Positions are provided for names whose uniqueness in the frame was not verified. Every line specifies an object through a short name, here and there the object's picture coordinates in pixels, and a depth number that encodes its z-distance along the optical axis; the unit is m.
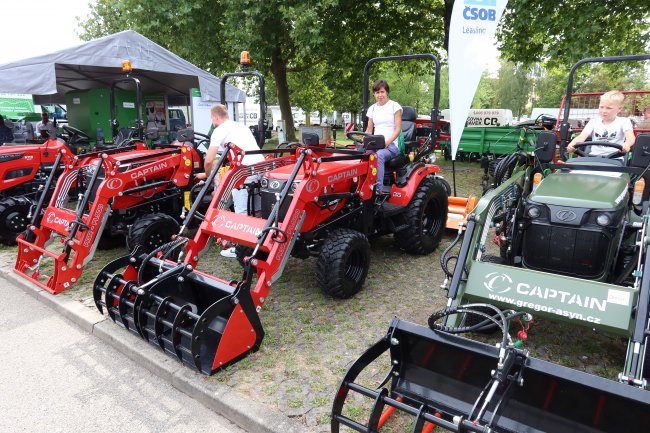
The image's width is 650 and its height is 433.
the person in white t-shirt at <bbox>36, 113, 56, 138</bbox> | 7.31
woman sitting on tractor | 5.16
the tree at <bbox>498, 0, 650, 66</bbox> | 8.91
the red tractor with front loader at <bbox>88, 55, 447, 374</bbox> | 3.20
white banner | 5.51
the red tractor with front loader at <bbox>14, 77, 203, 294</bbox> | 4.68
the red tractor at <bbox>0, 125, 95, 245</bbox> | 6.14
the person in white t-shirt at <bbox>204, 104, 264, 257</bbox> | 5.33
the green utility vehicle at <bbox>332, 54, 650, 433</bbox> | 2.14
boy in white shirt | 4.20
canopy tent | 8.57
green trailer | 12.80
